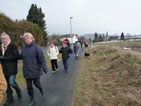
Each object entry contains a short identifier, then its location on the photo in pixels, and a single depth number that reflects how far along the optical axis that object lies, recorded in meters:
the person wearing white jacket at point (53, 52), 6.29
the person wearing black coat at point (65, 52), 6.46
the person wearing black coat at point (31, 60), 3.14
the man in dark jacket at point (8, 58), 3.06
